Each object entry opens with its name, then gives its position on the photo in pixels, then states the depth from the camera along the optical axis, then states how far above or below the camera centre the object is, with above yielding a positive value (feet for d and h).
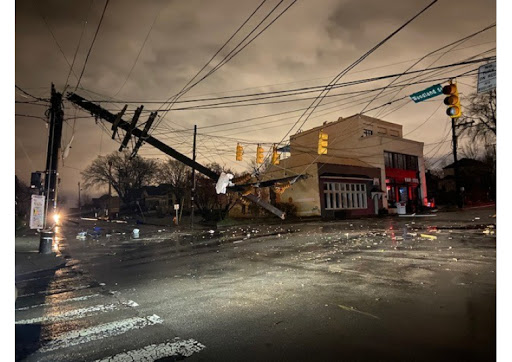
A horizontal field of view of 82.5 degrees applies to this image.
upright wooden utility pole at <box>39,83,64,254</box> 45.55 +4.79
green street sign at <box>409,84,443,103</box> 34.14 +11.16
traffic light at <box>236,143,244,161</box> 67.82 +8.70
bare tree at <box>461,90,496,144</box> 114.83 +27.04
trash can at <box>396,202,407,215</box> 120.37 -8.49
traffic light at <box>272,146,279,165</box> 65.98 +7.07
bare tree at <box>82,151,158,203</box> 223.51 +11.91
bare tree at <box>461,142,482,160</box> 147.54 +17.50
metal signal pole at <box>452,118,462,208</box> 118.83 +10.88
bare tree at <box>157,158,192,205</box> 180.30 +10.62
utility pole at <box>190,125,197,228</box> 94.40 +5.50
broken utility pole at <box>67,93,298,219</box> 69.41 +15.37
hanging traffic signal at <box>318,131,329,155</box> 54.38 +8.33
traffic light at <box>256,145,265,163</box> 66.73 +7.79
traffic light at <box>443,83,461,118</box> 32.32 +9.70
